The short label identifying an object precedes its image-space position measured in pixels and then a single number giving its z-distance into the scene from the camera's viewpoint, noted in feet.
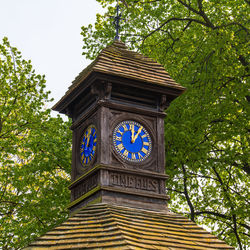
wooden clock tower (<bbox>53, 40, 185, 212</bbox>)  38.33
